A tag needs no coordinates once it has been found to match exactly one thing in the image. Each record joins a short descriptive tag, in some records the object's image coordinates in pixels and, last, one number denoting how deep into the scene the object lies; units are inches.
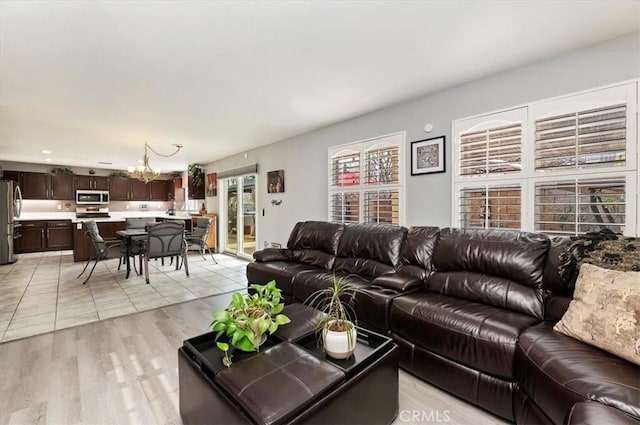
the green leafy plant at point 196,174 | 304.5
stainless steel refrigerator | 222.8
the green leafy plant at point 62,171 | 301.1
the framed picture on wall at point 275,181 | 204.8
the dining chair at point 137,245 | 192.9
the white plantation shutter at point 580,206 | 84.1
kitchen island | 242.1
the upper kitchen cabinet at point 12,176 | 282.7
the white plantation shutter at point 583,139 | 83.3
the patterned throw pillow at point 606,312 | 52.1
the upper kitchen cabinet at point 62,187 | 303.9
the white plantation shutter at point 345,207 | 155.9
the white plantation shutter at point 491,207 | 103.5
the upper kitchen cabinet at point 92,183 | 318.1
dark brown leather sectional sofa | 49.3
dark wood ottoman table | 45.7
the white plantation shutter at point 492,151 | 102.7
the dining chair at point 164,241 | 179.2
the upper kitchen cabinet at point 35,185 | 291.4
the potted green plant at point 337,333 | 58.4
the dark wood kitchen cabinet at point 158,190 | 363.9
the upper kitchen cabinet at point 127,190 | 336.5
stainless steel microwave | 313.7
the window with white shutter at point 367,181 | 137.3
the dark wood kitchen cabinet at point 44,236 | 279.3
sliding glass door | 248.2
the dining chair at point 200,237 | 227.6
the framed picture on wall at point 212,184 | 290.4
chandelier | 215.6
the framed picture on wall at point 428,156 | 120.2
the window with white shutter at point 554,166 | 82.7
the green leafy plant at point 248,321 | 57.3
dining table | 189.5
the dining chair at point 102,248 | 182.1
